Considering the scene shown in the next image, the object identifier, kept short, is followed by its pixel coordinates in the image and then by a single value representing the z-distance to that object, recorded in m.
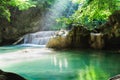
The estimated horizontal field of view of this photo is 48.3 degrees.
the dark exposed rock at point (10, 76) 3.71
